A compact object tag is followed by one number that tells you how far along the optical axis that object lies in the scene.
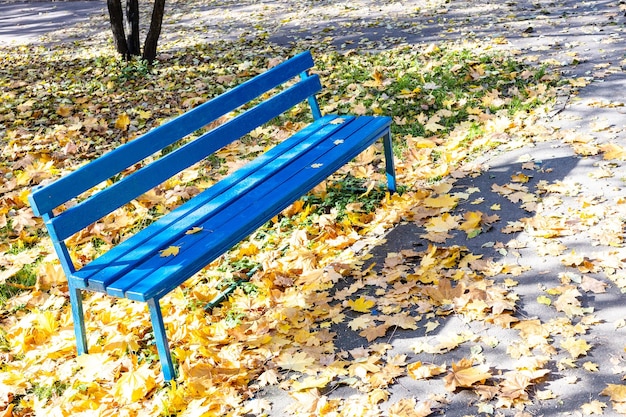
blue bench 2.95
